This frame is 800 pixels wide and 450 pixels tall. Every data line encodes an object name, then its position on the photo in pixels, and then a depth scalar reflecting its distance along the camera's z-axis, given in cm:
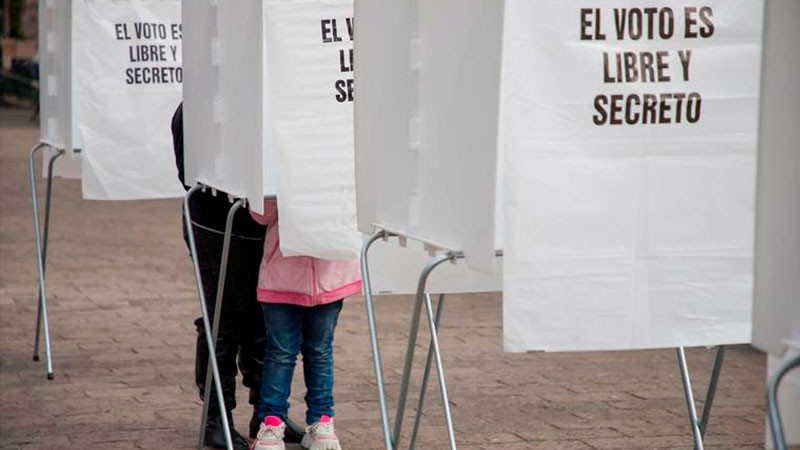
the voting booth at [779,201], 530
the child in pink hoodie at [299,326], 995
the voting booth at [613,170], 636
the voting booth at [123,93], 1371
